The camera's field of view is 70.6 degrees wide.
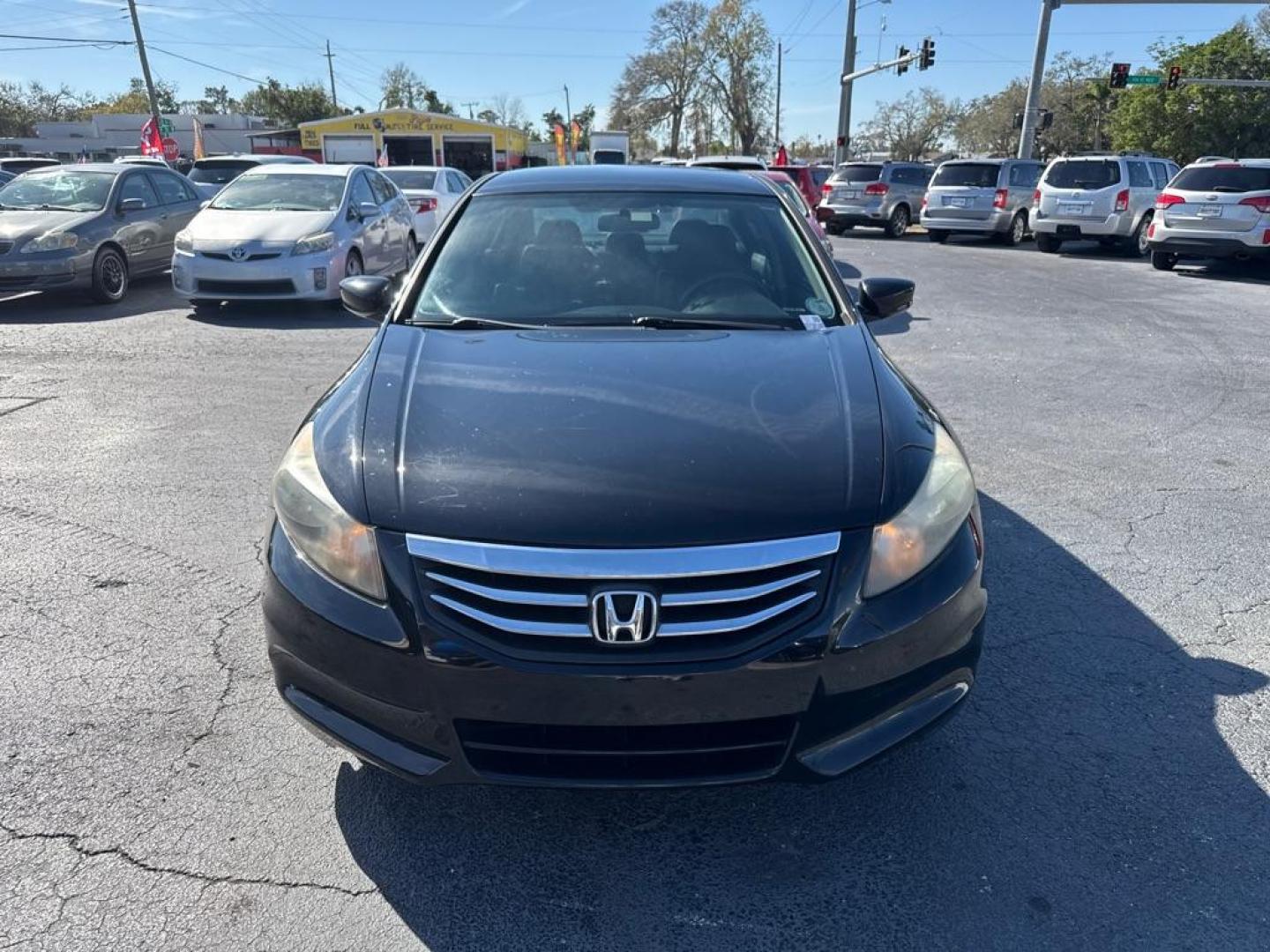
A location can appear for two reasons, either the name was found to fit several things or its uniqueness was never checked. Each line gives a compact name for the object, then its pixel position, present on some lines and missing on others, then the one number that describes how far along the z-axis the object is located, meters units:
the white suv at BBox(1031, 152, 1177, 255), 16.91
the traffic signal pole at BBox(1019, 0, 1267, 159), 23.56
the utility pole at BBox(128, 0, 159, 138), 38.41
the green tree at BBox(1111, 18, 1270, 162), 42.44
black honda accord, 2.00
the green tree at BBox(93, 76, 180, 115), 88.12
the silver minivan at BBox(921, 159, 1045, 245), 19.11
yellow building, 51.00
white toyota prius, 9.41
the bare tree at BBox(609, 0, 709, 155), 64.69
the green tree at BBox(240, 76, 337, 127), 81.12
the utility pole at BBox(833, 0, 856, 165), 33.53
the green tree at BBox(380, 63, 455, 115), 90.19
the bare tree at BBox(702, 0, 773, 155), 61.16
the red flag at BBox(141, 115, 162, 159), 27.58
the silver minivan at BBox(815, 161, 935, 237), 20.61
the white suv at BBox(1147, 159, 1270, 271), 13.22
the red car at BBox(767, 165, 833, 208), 17.20
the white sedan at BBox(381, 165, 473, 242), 14.27
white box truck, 44.47
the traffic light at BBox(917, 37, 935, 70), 29.09
